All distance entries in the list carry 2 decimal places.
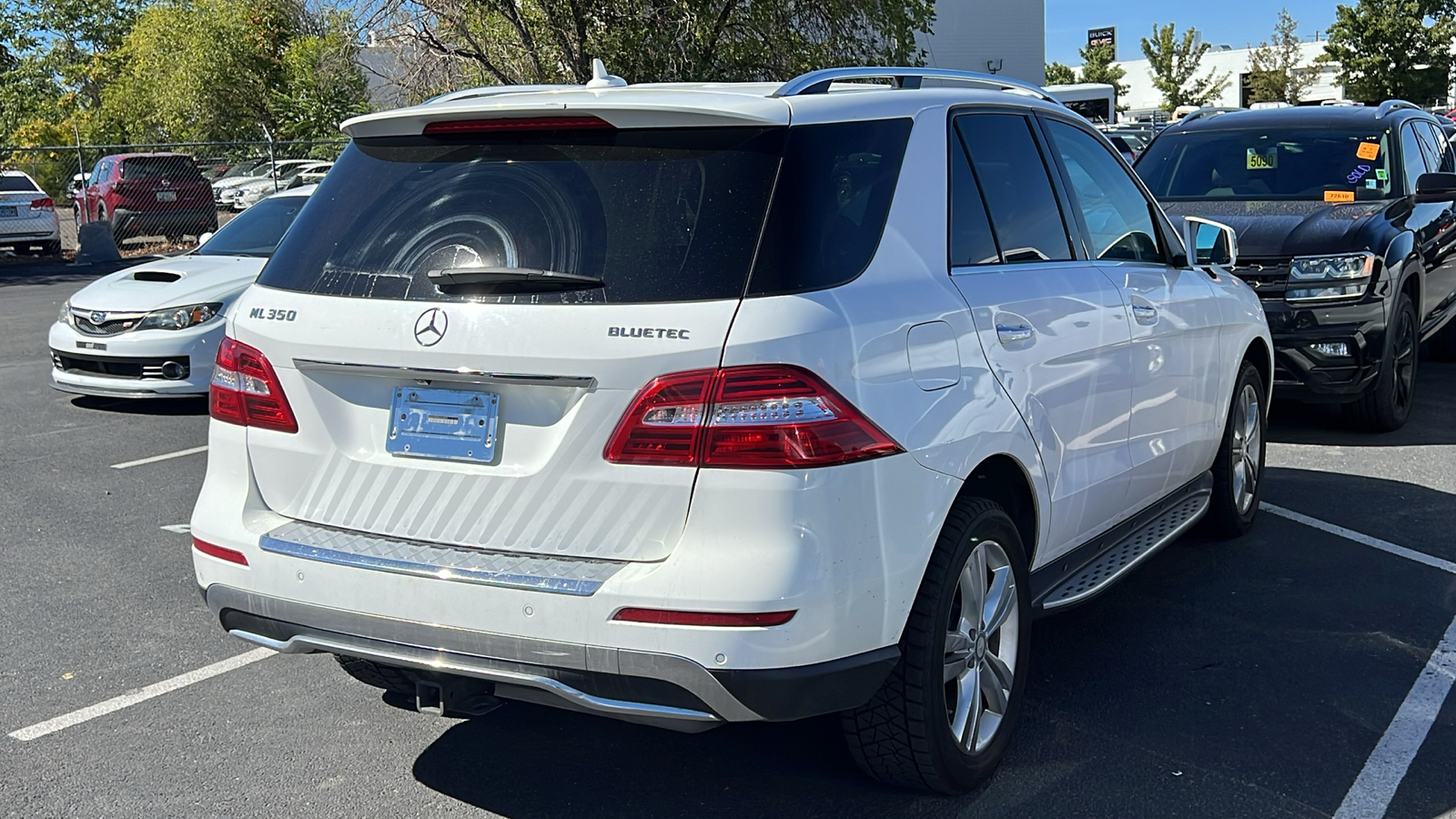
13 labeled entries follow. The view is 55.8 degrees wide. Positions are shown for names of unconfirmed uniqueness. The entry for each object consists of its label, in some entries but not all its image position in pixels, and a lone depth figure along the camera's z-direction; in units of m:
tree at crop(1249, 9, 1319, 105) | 73.50
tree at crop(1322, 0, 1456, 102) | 52.88
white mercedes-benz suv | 2.98
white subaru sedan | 9.23
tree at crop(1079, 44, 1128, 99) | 77.62
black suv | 7.83
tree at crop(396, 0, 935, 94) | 18.33
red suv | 24.33
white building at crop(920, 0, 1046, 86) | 48.66
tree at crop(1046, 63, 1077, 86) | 82.31
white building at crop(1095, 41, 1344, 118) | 78.15
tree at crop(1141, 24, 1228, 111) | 75.88
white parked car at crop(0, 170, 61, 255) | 22.42
